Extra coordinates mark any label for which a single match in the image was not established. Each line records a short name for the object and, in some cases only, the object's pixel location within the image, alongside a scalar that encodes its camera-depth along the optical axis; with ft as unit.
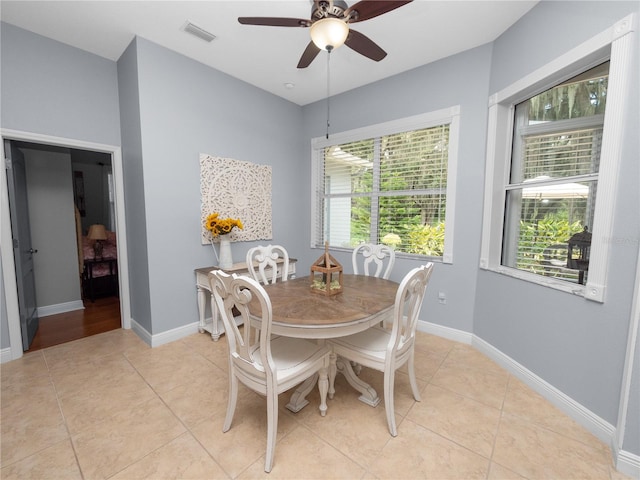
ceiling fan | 4.98
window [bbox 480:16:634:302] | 5.10
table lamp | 14.05
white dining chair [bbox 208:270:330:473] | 4.33
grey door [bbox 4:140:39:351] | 7.95
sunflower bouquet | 9.33
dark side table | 13.32
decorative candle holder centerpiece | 6.19
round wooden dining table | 4.79
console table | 9.20
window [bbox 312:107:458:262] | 9.36
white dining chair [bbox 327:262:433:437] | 5.04
